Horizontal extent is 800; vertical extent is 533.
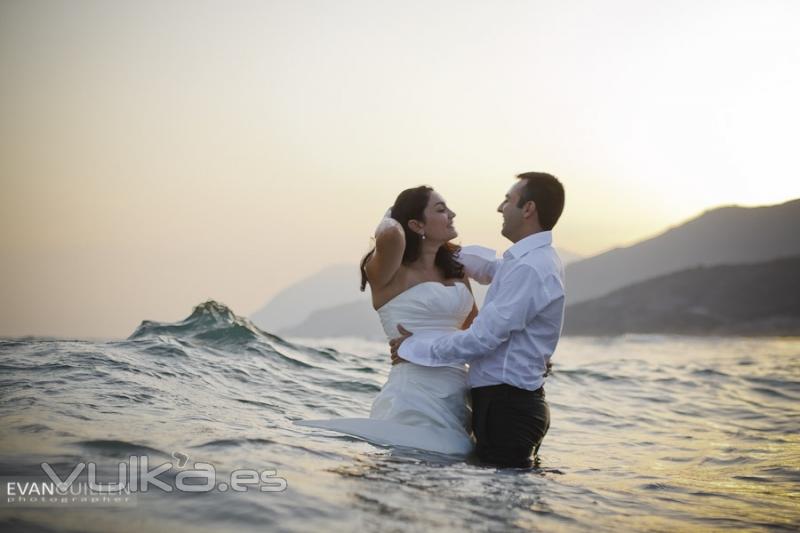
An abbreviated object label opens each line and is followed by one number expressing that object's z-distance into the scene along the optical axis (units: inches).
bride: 212.2
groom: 195.9
